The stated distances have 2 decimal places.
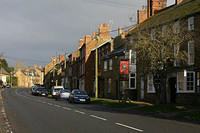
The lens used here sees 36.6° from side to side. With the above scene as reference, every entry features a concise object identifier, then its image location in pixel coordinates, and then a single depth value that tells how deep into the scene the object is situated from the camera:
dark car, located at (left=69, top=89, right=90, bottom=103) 32.09
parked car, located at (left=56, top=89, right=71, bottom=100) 40.94
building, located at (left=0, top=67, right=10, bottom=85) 135.56
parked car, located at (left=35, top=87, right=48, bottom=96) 58.59
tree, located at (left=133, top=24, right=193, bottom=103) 22.25
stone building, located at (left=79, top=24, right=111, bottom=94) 55.71
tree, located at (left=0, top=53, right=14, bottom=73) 152.30
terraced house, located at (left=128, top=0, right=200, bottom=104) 22.92
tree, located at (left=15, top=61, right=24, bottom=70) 151.38
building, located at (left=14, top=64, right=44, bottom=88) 151.79
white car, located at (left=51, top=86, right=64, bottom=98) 48.19
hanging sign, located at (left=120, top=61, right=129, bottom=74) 31.03
